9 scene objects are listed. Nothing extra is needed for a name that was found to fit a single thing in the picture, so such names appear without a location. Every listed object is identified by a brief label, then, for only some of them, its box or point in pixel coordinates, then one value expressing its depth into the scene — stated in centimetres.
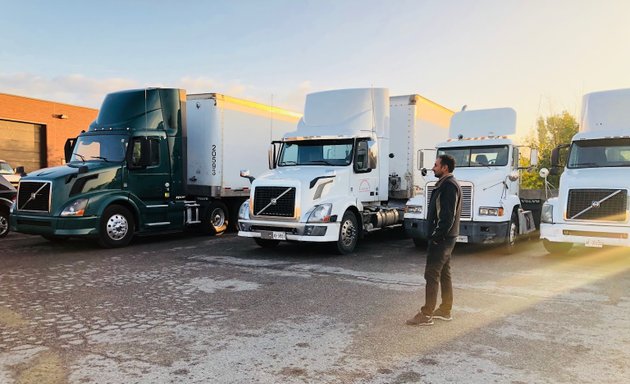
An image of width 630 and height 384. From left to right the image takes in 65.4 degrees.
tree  2795
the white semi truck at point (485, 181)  1034
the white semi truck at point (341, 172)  1002
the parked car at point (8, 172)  1692
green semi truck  1065
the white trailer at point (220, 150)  1328
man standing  555
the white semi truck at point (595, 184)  934
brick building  2958
